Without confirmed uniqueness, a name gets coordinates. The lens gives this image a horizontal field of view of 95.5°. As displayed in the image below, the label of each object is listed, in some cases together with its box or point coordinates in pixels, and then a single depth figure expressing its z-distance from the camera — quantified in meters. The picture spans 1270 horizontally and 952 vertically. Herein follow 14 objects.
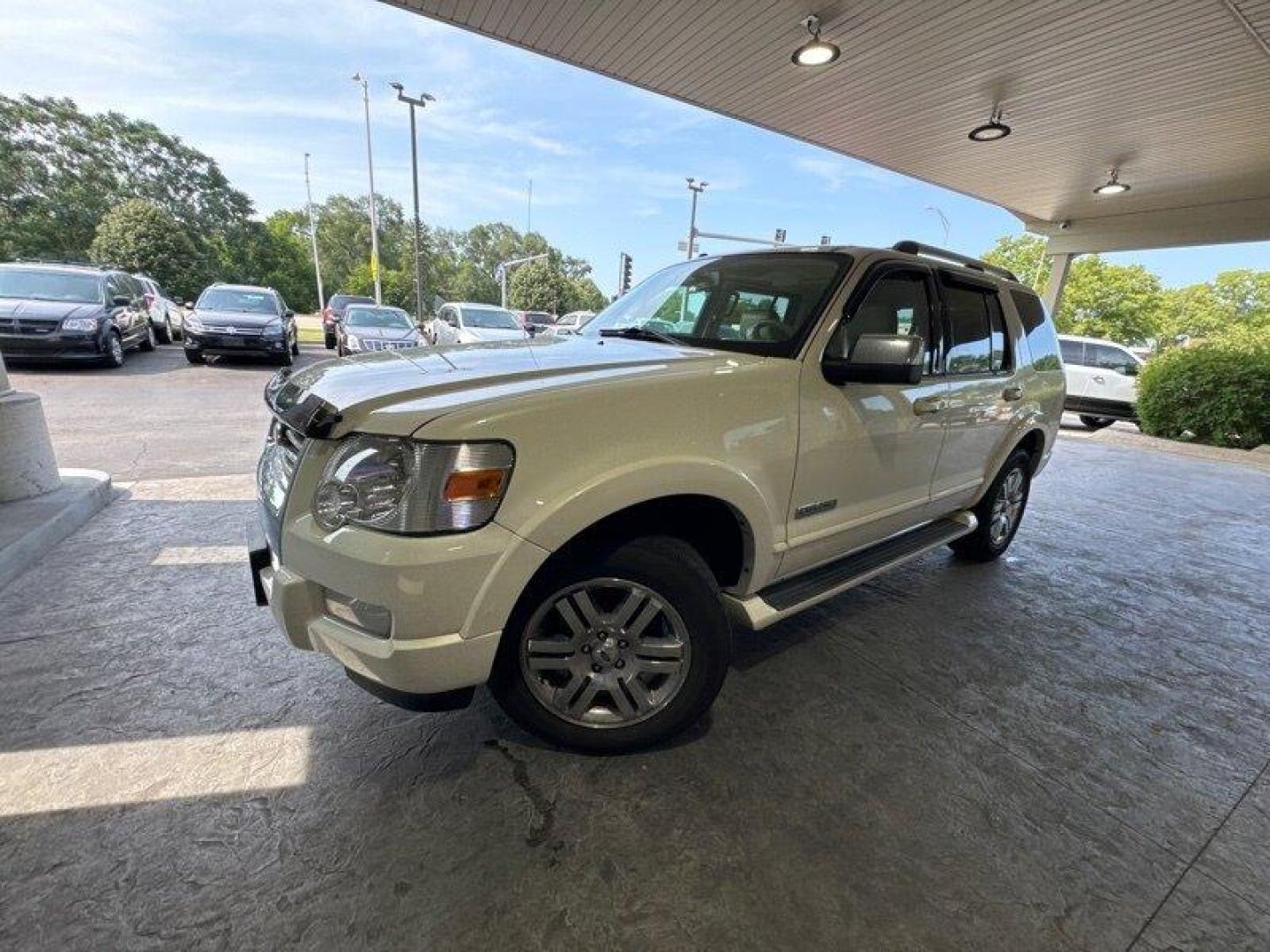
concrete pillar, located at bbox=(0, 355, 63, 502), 3.58
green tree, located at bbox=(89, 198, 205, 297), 34.59
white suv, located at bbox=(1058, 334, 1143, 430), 12.48
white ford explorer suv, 1.54
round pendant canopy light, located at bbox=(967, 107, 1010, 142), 7.39
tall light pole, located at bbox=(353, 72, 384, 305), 29.51
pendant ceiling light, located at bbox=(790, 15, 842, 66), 5.50
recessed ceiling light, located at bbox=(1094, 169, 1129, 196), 9.46
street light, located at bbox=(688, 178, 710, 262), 27.38
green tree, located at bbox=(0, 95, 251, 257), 35.69
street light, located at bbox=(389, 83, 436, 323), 21.81
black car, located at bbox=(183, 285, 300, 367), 10.52
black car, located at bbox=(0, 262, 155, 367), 8.57
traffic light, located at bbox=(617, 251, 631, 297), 20.55
